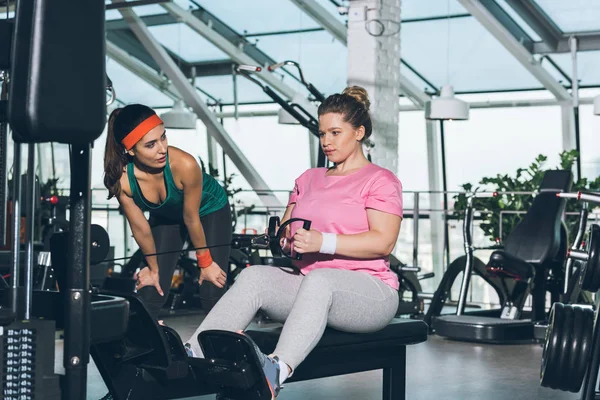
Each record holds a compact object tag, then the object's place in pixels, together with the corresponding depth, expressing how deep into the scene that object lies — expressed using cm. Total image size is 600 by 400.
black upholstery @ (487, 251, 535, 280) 519
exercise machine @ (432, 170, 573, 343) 525
